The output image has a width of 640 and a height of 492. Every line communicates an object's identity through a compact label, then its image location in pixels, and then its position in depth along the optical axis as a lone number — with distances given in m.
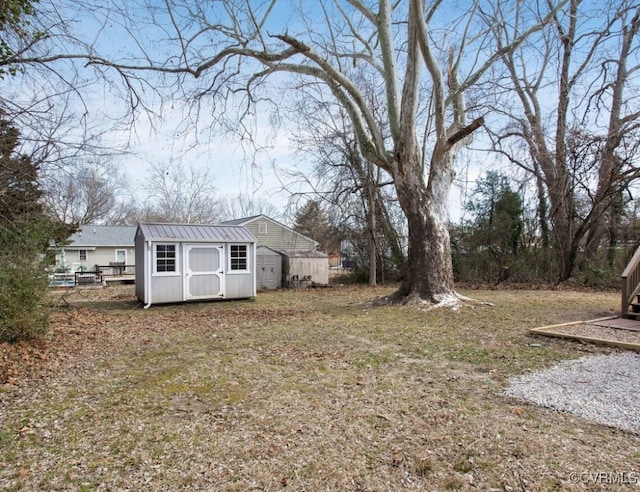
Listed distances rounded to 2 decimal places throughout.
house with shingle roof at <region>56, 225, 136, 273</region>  26.24
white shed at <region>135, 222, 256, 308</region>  10.98
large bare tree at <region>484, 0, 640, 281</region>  12.31
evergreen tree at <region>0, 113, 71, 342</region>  5.46
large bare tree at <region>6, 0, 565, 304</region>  8.70
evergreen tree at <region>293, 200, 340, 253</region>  18.41
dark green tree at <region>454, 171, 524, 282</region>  16.39
